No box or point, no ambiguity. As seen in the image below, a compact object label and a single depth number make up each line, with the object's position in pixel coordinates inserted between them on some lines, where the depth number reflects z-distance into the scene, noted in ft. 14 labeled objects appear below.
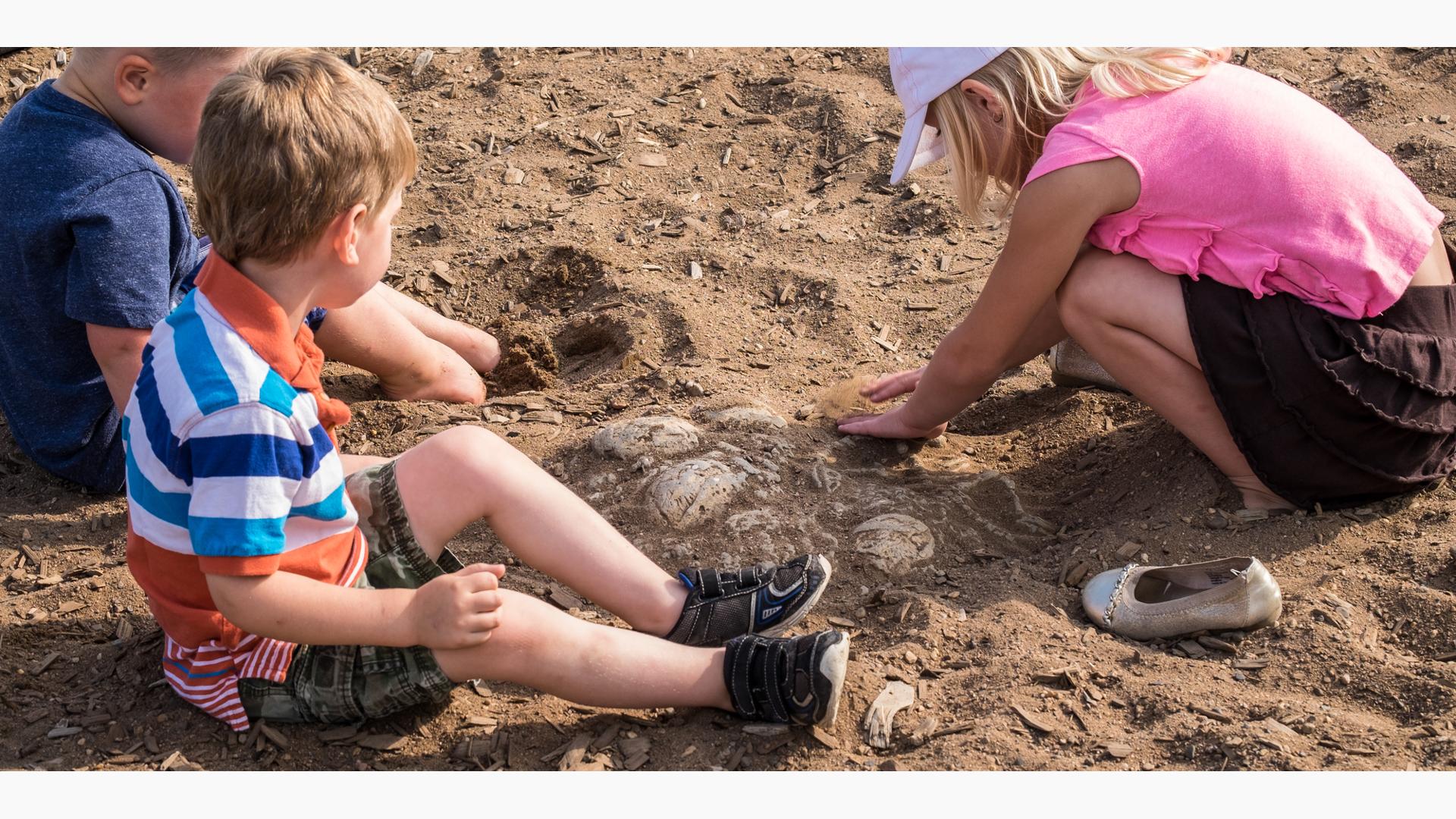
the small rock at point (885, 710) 7.97
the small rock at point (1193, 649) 8.59
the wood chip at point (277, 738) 7.88
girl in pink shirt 9.21
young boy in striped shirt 6.89
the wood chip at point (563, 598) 9.43
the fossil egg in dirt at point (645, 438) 10.82
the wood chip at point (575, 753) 7.81
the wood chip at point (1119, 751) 7.64
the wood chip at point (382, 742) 7.96
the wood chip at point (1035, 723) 7.82
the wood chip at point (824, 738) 7.95
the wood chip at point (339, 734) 7.98
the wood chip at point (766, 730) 7.98
